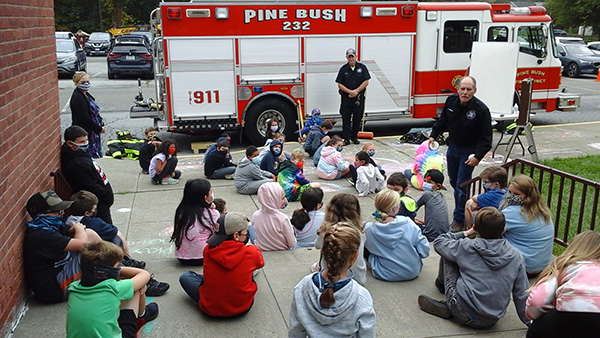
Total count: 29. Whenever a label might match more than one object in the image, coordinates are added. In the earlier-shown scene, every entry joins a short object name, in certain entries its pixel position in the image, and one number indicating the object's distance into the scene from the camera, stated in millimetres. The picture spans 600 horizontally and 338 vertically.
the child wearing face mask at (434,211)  6984
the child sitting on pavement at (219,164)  10398
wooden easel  10102
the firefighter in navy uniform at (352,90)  12633
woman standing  9008
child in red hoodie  4723
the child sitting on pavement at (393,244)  5613
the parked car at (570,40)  30511
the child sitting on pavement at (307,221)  6590
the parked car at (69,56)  25625
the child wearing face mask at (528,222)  5547
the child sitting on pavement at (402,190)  6742
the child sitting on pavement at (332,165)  10242
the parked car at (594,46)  31864
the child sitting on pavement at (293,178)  9242
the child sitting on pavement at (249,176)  9383
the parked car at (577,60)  28141
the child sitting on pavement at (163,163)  9883
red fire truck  12305
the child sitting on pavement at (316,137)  11398
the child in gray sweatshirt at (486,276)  4637
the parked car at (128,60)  26438
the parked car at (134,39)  28203
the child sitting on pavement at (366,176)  9336
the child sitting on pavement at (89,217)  5438
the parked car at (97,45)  41344
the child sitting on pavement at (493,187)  6445
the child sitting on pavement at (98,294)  3895
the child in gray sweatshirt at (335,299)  3510
